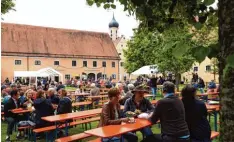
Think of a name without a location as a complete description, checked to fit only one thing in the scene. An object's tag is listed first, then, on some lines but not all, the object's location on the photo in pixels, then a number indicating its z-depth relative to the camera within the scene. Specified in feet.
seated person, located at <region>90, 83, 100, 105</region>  47.65
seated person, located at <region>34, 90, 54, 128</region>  25.68
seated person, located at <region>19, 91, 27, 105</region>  32.90
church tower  277.85
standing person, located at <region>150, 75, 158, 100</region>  66.03
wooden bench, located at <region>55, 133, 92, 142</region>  20.18
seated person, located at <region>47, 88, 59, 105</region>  32.81
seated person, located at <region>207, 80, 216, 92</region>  55.42
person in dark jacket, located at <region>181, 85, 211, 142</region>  16.52
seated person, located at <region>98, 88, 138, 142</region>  18.12
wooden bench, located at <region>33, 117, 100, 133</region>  24.13
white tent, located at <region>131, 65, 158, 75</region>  81.05
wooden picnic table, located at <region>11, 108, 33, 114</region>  28.96
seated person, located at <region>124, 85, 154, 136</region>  21.34
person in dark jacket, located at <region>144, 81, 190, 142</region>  14.88
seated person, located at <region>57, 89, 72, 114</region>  26.40
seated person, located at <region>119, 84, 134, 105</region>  31.77
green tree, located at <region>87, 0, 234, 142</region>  4.91
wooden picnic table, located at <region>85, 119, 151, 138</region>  15.19
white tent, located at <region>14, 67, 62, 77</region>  97.25
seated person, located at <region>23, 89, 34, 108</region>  30.95
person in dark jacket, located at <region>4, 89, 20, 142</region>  28.09
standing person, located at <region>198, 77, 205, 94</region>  65.51
